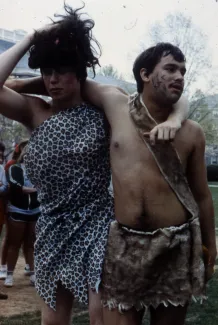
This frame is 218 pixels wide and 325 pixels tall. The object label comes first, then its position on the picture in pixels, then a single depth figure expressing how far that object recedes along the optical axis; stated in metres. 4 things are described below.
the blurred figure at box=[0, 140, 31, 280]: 7.36
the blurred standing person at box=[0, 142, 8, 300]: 7.22
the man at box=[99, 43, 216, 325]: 3.10
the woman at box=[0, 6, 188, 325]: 3.32
